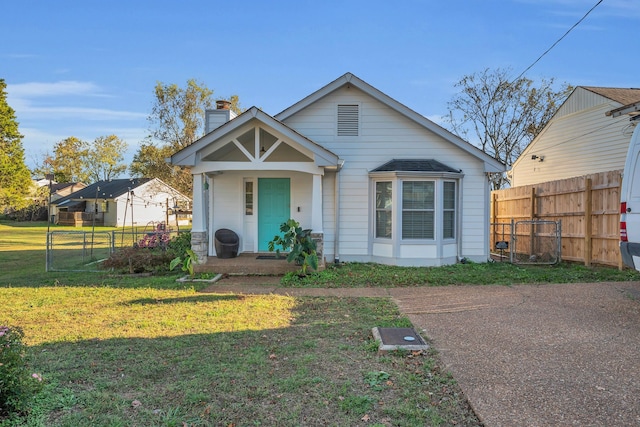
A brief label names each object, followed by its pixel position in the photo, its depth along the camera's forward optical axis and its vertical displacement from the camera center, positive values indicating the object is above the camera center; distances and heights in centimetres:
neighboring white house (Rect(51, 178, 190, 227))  3834 +138
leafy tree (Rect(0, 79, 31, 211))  3462 +462
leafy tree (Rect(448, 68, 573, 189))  2564 +704
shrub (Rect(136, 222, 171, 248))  1172 -63
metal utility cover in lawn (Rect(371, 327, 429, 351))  449 -136
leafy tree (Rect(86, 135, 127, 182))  6053 +859
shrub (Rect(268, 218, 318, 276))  905 -58
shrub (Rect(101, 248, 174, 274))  1007 -107
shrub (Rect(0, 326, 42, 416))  290 -114
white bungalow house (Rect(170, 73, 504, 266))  1062 +83
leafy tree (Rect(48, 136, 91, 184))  6034 +824
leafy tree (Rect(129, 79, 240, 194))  3075 +773
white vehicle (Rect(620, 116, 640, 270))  546 +17
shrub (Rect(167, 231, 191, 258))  1088 -78
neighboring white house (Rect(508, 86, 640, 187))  1413 +309
